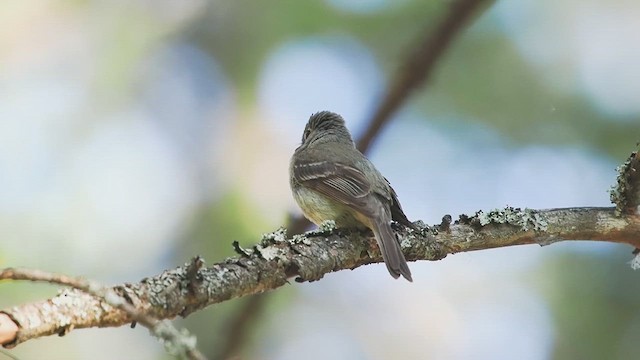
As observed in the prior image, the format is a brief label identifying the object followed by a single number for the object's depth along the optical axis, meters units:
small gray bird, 8.25
